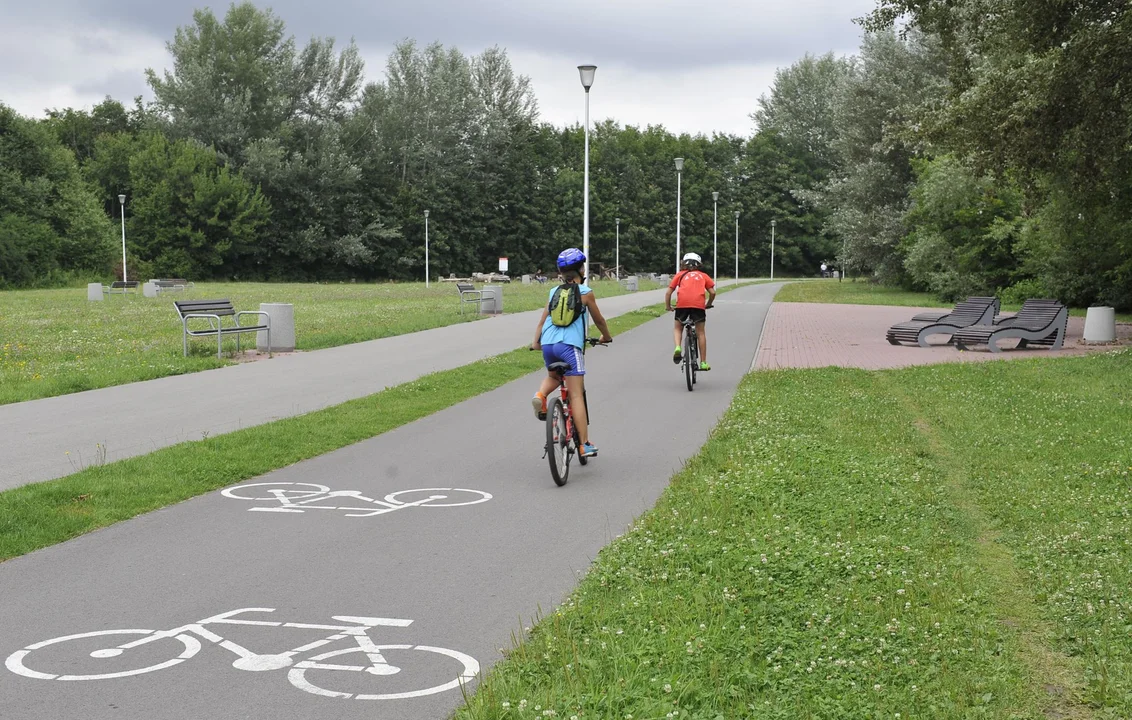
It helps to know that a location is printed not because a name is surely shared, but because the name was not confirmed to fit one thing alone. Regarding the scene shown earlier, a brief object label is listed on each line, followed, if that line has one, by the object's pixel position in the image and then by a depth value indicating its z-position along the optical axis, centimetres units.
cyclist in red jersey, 1414
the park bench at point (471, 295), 3134
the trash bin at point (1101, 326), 2055
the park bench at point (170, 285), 4928
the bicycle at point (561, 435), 802
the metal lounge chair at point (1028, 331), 1941
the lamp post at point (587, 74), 2909
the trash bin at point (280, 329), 1899
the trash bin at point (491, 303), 3128
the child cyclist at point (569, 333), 843
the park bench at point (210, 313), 1772
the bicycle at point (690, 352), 1391
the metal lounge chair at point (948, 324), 2081
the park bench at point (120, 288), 4956
